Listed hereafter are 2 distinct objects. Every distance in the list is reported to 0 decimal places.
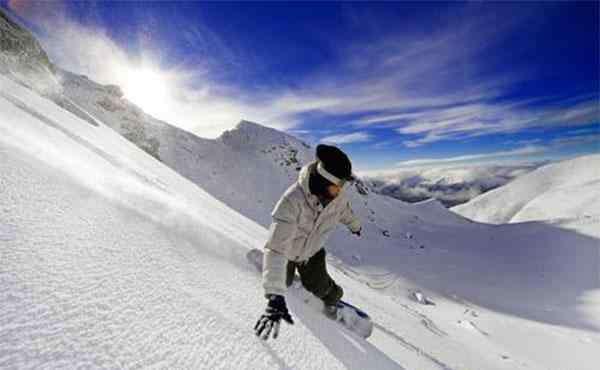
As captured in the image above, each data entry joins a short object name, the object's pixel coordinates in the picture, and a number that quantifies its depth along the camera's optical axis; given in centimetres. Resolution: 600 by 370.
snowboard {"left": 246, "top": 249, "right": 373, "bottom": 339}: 228
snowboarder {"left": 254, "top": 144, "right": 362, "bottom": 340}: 165
